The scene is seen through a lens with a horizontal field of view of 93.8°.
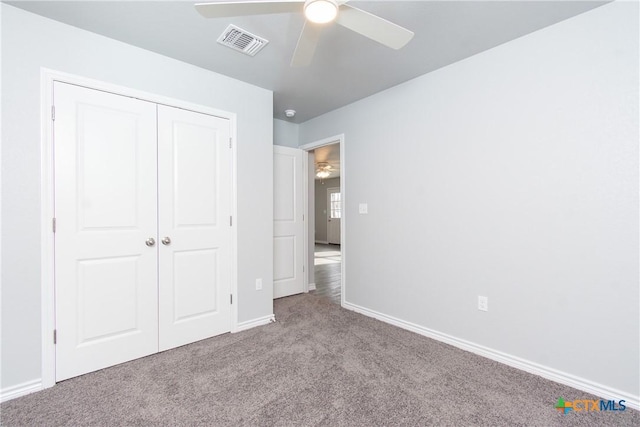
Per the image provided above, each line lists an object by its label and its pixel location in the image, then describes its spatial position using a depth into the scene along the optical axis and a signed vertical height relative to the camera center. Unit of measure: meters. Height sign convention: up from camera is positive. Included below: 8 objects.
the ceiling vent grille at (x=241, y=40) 2.11 +1.30
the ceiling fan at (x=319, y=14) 1.38 +0.97
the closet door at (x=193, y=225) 2.47 -0.08
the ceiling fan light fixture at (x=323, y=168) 7.48 +1.19
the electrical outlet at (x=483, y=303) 2.37 -0.72
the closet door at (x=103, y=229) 2.04 -0.09
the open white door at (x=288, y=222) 3.97 -0.09
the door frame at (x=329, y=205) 10.34 +0.32
